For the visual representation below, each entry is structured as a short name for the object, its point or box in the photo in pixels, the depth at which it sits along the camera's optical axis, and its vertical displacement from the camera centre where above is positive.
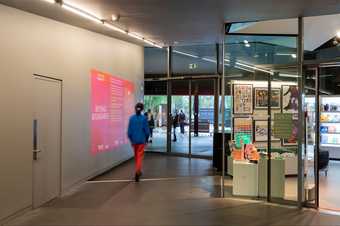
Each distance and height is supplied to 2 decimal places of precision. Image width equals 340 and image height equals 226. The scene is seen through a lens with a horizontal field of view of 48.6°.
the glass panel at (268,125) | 6.29 -0.14
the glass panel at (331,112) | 11.65 +0.17
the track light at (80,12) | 5.78 +1.71
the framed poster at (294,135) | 6.17 -0.30
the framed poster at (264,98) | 6.43 +0.33
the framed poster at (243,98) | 7.09 +0.35
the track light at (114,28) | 7.41 +1.84
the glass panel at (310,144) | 6.18 -0.44
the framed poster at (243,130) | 7.05 -0.26
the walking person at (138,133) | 8.01 -0.36
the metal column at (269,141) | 6.41 -0.41
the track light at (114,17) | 6.66 +1.78
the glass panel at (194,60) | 11.57 +1.83
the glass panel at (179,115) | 12.50 +0.05
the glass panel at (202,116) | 12.07 +0.02
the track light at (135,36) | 8.71 +1.92
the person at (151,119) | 13.80 -0.12
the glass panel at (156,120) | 13.20 -0.13
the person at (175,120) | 12.91 -0.13
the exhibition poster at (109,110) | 8.24 +0.15
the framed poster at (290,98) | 6.20 +0.31
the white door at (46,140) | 5.86 -0.41
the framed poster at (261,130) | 6.60 -0.24
